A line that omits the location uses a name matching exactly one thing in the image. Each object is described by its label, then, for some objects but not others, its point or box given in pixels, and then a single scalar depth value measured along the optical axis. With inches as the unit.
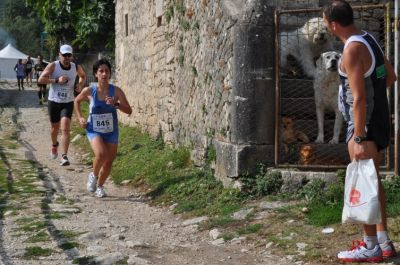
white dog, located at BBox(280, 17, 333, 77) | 490.8
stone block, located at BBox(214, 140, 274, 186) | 450.6
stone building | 452.0
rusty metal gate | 451.2
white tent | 3277.8
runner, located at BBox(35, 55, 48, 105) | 1433.7
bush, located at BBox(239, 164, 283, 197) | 437.6
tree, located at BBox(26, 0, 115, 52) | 1404.0
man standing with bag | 295.5
